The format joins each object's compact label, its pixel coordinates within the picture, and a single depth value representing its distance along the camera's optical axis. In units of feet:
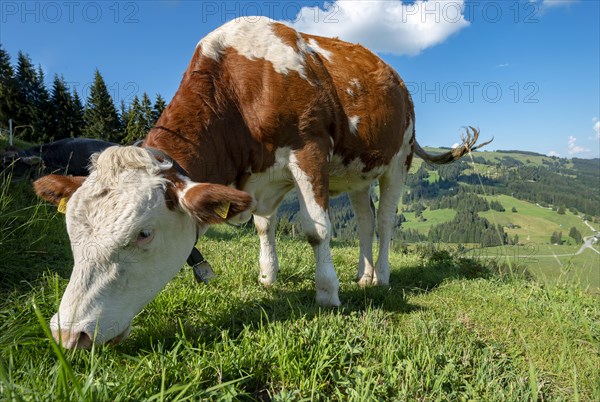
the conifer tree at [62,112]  157.38
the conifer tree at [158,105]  190.84
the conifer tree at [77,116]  160.76
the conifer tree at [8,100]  133.59
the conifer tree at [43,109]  148.46
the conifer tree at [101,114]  160.09
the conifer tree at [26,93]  136.87
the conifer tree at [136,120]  134.41
